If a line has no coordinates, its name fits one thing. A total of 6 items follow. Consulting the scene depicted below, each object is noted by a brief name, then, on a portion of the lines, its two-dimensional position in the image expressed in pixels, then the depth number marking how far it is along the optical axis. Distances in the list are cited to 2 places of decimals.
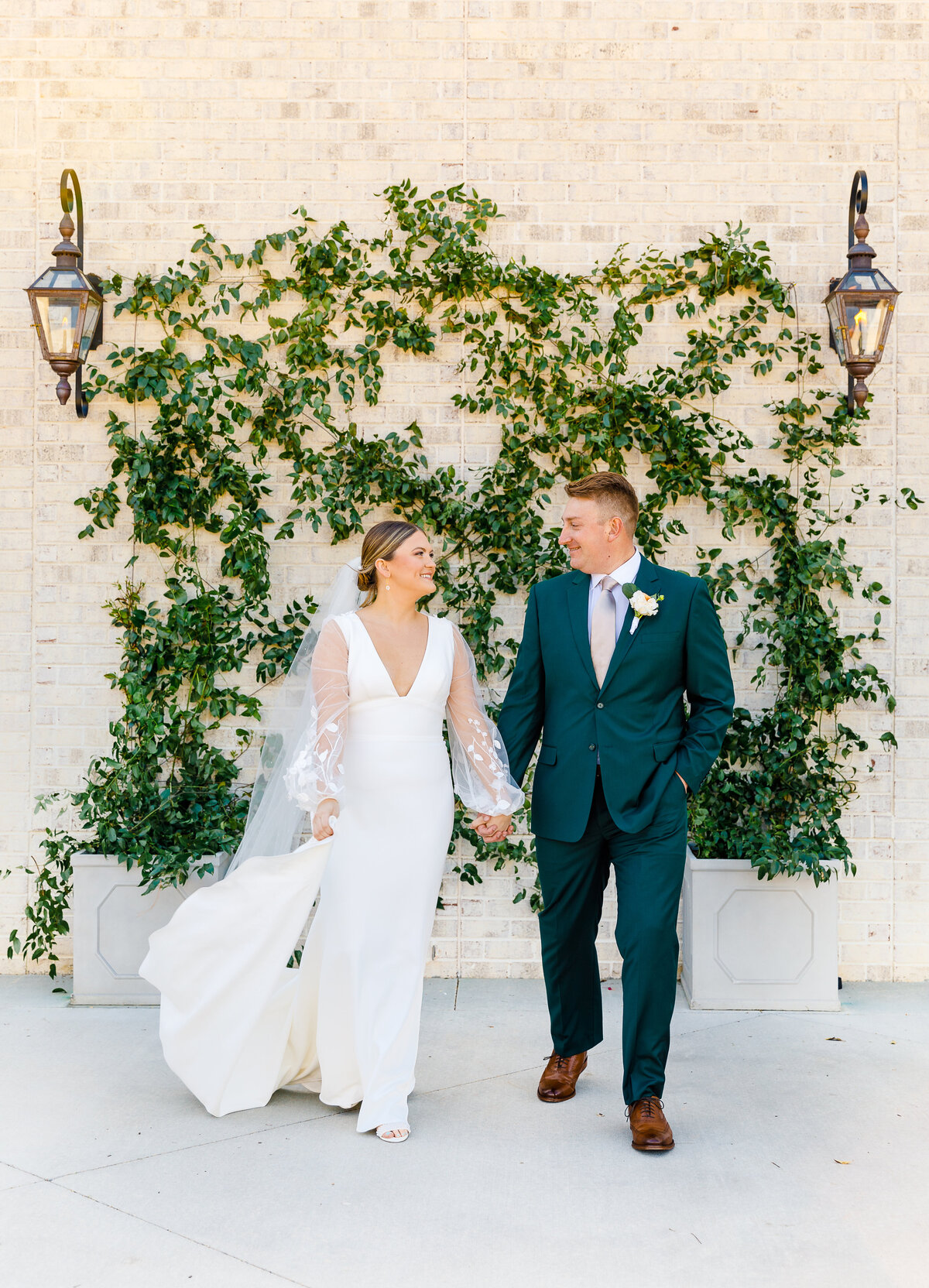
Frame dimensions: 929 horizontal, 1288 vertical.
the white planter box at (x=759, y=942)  4.12
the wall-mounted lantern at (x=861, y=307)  4.09
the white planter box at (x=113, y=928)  4.15
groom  3.02
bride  3.09
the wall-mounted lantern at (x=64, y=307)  4.11
